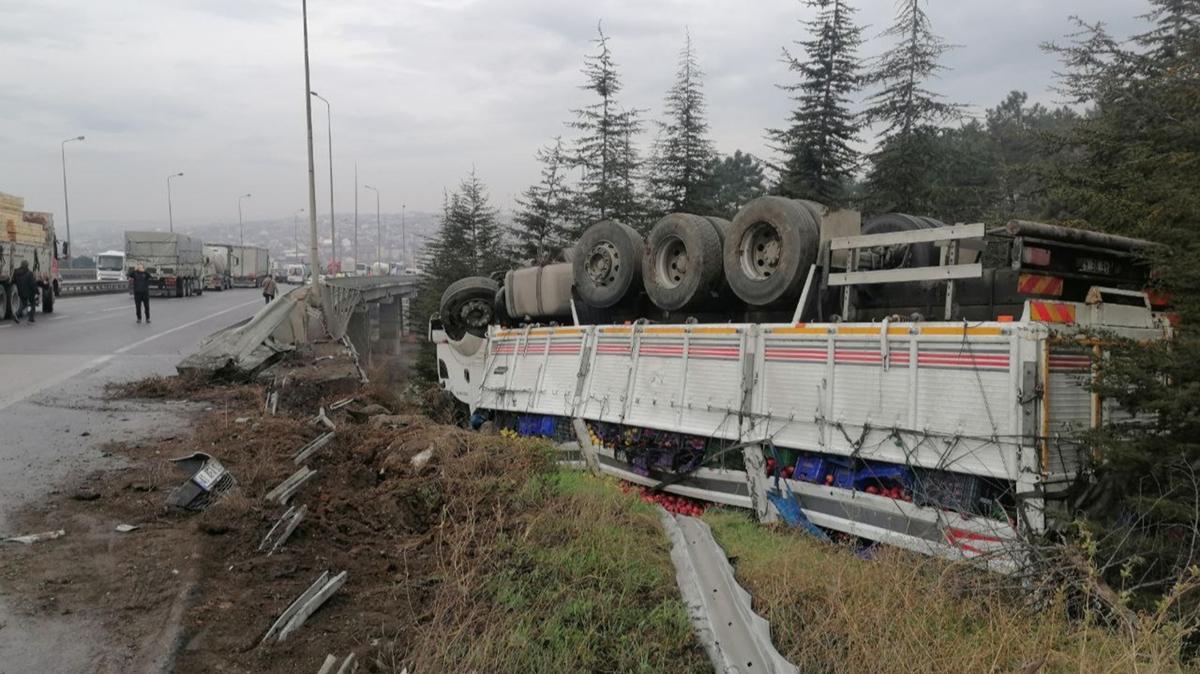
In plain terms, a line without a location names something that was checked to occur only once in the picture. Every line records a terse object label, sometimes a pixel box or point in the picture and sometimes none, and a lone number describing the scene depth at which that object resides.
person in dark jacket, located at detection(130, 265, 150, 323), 20.31
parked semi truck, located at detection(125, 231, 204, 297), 35.47
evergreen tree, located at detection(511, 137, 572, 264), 28.34
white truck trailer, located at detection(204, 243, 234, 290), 46.81
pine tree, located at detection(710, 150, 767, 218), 42.49
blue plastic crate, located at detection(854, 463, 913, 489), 5.67
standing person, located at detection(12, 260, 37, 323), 19.56
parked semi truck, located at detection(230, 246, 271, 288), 57.66
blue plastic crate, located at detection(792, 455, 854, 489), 6.05
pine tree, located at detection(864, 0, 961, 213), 19.50
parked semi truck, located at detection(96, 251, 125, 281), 43.31
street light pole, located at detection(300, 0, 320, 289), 19.08
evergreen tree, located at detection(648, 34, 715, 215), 24.66
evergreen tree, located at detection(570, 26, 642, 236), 26.30
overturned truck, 5.13
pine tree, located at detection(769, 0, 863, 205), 20.17
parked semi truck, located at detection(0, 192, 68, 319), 20.16
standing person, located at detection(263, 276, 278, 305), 28.16
